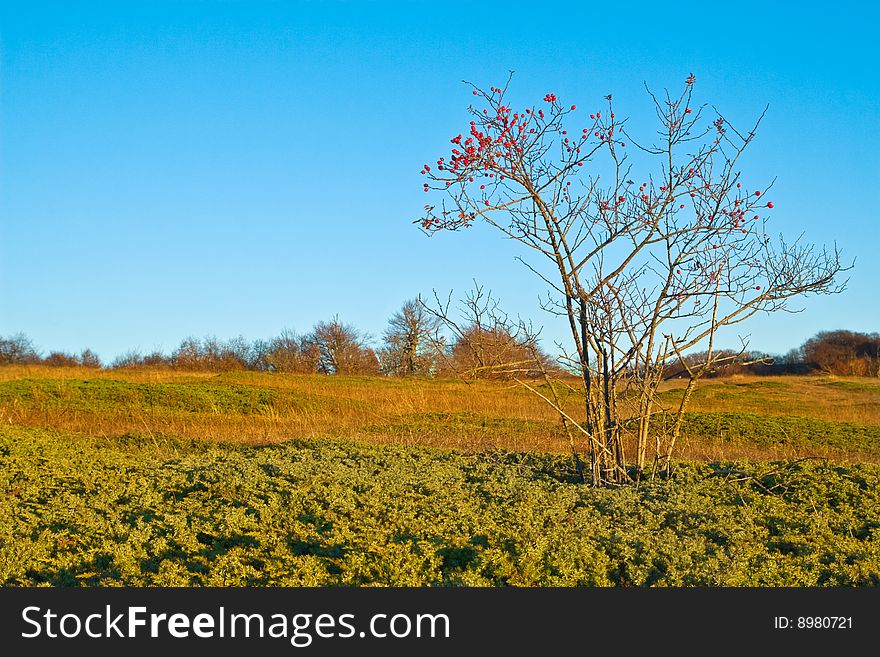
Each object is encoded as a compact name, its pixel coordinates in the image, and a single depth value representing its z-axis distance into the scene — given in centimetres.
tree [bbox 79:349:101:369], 3934
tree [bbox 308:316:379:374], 4162
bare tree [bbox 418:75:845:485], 636
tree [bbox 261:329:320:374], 4184
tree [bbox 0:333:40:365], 3716
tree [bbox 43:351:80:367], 3678
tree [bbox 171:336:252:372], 4009
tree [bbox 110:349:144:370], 3800
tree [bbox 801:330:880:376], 4784
